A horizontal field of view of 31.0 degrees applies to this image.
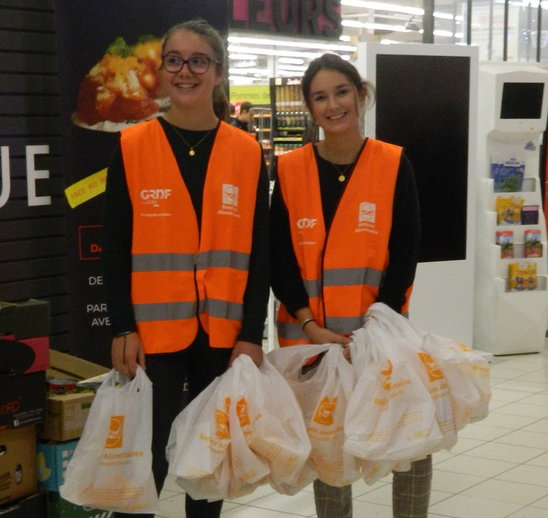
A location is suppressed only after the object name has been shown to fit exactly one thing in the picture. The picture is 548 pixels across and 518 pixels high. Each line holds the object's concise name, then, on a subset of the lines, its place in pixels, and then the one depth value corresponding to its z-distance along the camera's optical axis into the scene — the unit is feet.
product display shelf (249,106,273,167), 28.09
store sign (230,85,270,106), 45.60
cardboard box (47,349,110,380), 11.88
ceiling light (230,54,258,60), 57.82
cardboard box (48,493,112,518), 10.78
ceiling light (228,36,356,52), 50.33
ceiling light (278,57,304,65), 59.56
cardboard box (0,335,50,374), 10.10
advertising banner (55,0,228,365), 12.89
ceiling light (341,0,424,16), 51.03
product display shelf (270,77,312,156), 27.20
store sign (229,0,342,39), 25.93
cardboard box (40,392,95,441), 10.68
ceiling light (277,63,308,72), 60.18
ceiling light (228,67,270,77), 59.47
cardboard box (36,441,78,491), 10.73
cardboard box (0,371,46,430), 10.12
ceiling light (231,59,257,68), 59.41
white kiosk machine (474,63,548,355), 23.29
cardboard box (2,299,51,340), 10.25
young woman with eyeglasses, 8.68
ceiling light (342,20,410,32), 53.88
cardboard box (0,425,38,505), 10.32
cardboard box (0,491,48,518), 10.31
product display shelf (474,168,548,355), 23.50
